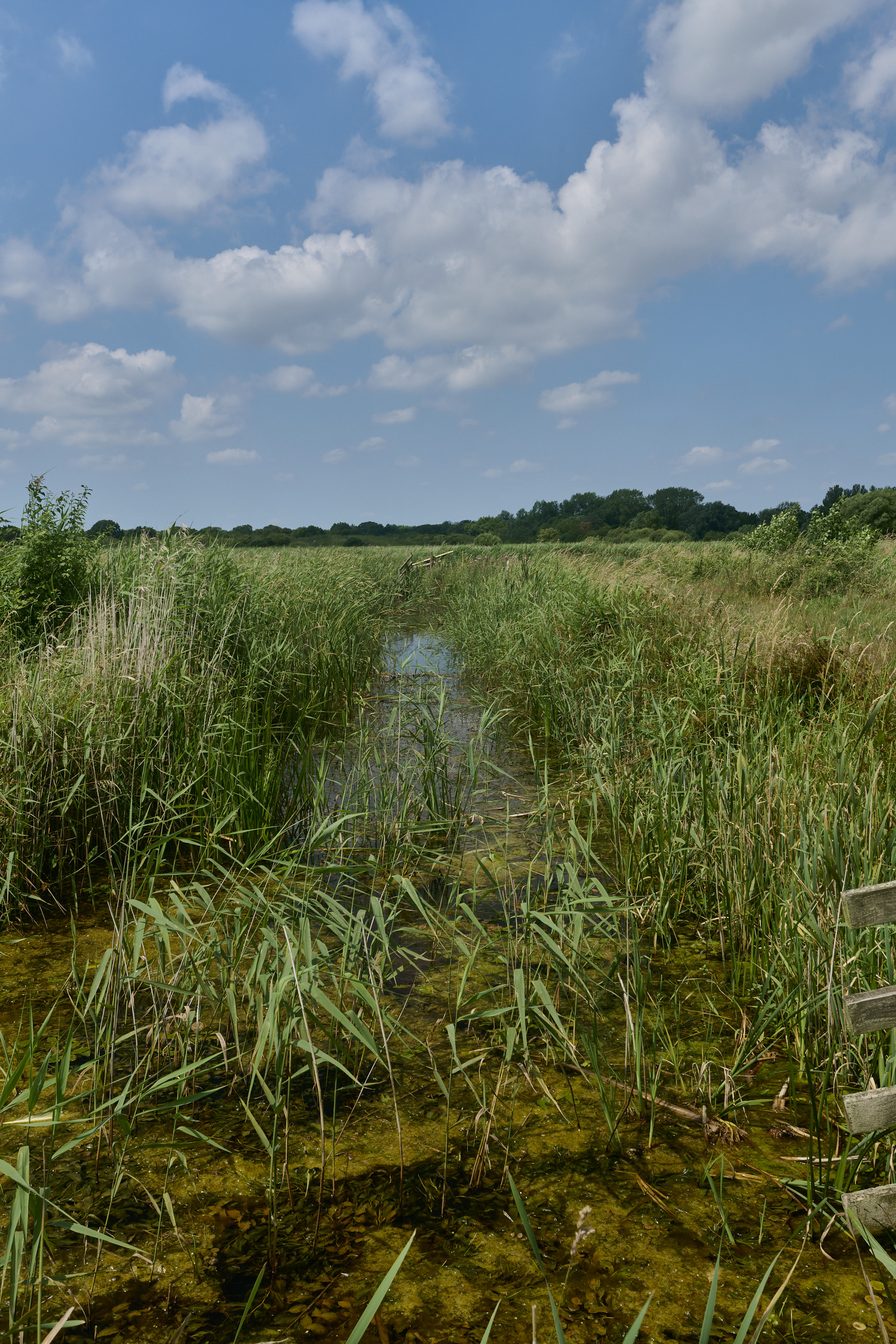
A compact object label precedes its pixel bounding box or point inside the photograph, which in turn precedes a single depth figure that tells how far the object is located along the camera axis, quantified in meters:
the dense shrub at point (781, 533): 14.70
